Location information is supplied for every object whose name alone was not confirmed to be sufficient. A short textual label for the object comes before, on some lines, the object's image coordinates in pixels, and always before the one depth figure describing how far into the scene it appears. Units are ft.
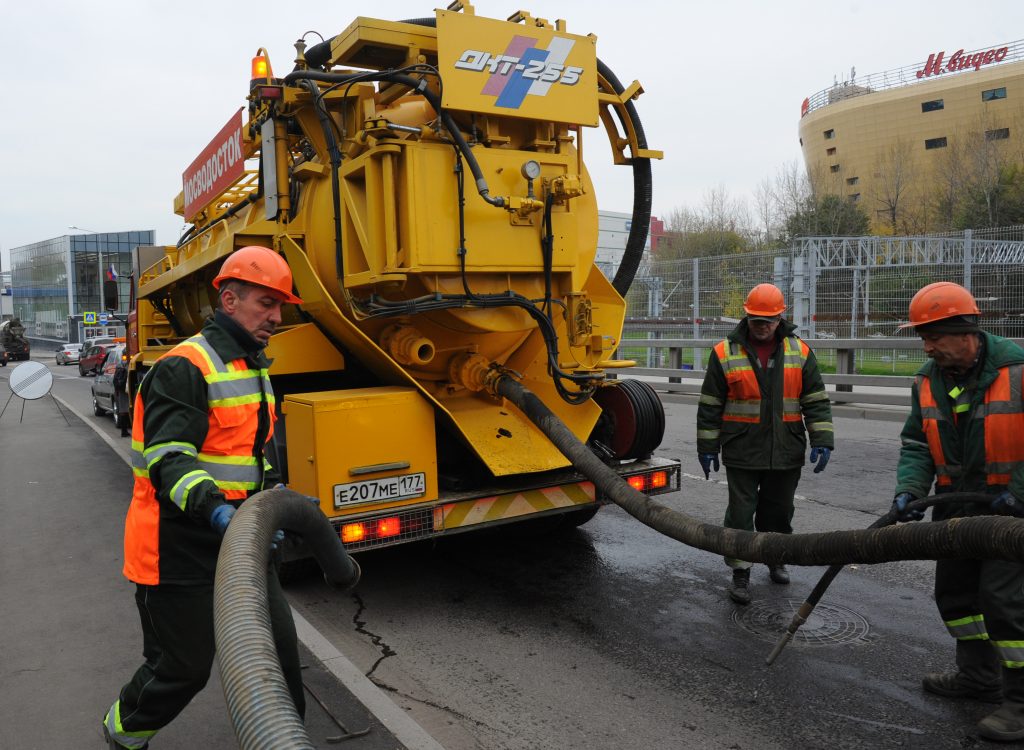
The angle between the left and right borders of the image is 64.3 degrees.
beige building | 134.62
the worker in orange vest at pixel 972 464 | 10.25
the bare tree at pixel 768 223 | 148.87
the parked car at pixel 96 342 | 100.24
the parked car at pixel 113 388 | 42.06
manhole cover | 13.43
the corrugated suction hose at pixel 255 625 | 6.25
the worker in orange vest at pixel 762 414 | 15.21
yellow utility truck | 14.84
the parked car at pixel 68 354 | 143.13
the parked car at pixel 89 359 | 95.21
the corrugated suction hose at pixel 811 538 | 8.77
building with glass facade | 213.66
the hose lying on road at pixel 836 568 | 10.57
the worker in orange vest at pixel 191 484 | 8.46
